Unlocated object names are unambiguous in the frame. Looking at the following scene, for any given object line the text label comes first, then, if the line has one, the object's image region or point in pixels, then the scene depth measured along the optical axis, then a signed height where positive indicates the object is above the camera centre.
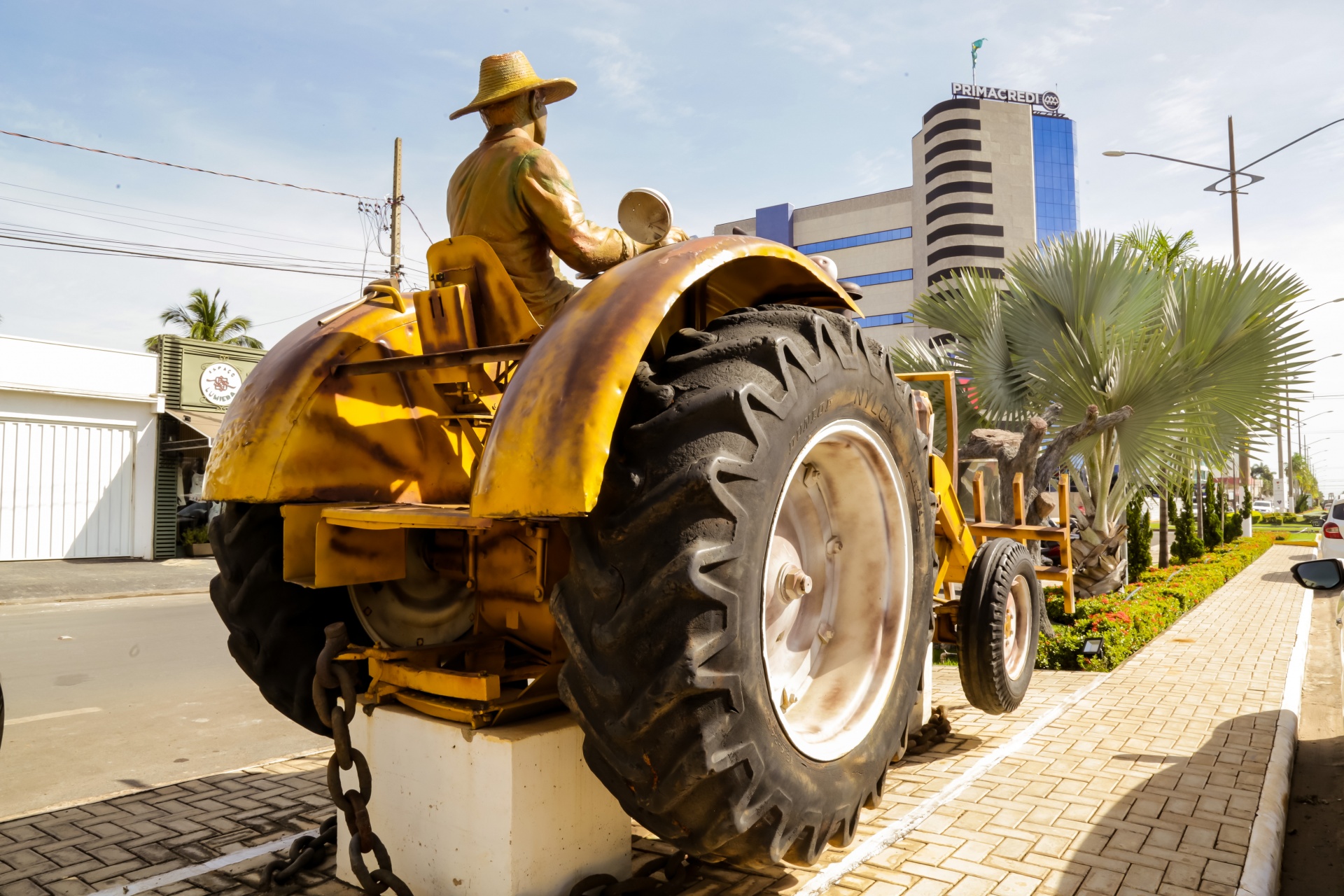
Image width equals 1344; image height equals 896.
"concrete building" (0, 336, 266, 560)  18.88 +1.27
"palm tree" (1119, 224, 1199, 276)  14.80 +6.03
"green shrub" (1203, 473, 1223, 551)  25.27 -0.93
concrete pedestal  2.42 -0.91
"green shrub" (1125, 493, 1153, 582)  16.41 -0.93
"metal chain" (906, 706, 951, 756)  4.54 -1.30
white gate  18.78 +0.14
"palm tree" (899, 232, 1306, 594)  9.50 +1.45
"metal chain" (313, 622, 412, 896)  2.31 -0.75
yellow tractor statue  1.89 -0.09
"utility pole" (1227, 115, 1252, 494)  23.08 +6.48
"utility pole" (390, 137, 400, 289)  20.34 +6.84
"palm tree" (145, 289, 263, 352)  32.41 +6.59
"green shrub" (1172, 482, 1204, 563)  21.03 -1.28
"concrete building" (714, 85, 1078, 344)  68.00 +22.40
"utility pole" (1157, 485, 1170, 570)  18.09 -1.22
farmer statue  2.87 +0.98
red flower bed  7.25 -1.37
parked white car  13.70 -0.81
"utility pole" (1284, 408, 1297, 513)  66.88 -0.35
